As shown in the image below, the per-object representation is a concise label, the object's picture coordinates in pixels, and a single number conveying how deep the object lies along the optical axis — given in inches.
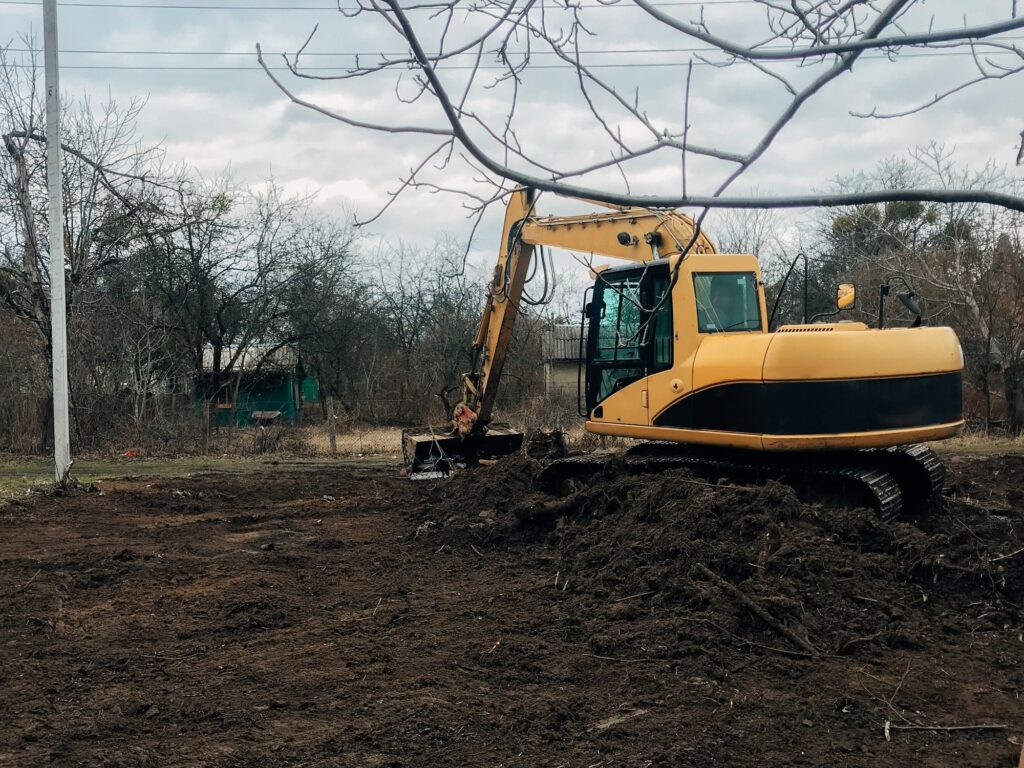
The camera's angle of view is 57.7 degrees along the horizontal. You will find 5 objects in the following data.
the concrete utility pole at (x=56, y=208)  446.9
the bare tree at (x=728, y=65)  88.3
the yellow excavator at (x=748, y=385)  292.4
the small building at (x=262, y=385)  978.1
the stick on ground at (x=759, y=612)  210.7
